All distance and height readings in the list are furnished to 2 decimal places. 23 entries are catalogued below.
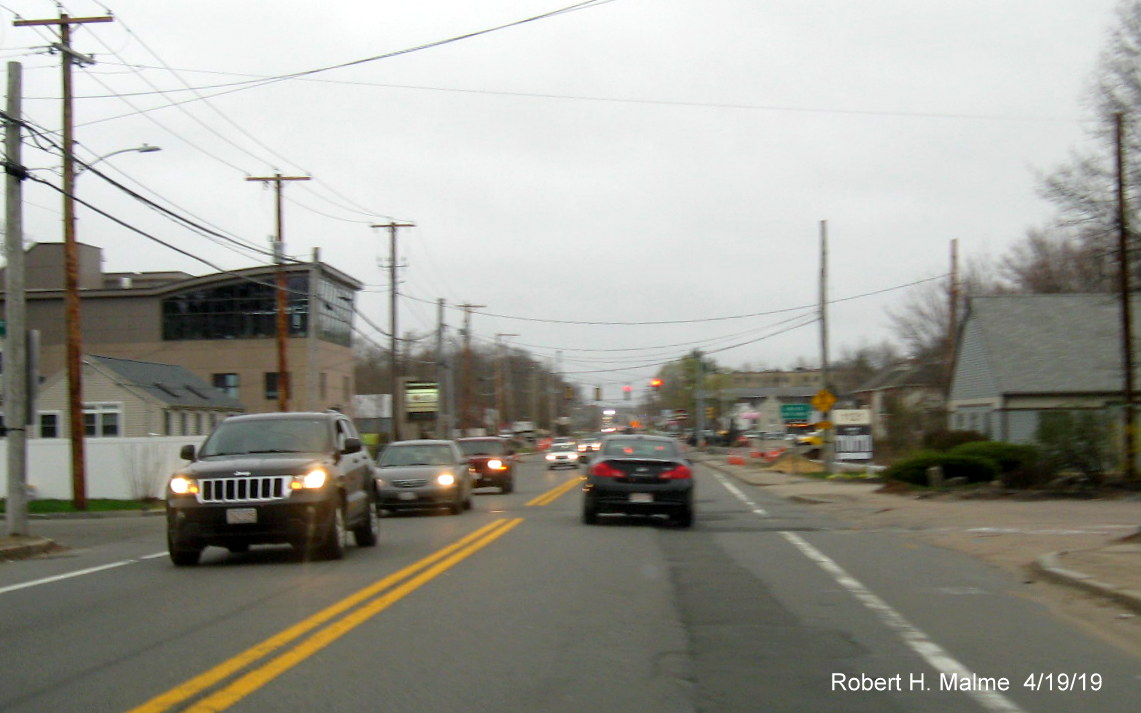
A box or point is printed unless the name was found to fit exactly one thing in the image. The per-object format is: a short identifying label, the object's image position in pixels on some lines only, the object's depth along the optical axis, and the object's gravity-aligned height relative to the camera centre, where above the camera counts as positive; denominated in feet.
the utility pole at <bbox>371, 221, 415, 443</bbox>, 166.20 +10.10
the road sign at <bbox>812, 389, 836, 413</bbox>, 128.77 -1.97
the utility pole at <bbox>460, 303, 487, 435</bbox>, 237.25 +5.86
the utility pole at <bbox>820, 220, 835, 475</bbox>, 132.57 +2.84
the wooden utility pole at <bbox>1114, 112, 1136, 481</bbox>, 89.56 +6.45
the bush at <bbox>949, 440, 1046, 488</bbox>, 95.30 -6.68
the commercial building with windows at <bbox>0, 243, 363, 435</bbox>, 228.22 +12.72
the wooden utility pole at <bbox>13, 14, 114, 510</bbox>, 81.44 +8.36
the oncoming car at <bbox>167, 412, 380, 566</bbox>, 42.57 -3.79
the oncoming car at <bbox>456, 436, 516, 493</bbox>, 106.22 -7.20
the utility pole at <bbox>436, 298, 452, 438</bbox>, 200.04 +1.74
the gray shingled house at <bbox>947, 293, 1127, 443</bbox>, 128.16 +2.19
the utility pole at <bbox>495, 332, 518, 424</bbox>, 336.45 +1.94
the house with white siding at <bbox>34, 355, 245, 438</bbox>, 163.84 -1.40
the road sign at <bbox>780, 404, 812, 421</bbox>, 239.50 -6.12
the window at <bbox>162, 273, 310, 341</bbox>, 229.04 +15.31
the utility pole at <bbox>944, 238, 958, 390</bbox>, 153.28 +10.04
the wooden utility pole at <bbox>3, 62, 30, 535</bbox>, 58.85 +3.80
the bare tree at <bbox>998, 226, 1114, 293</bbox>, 185.39 +18.34
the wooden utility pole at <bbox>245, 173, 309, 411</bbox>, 121.90 +8.87
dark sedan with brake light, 62.85 -5.39
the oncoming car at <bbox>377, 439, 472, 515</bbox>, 74.79 -5.95
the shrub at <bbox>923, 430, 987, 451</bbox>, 122.11 -6.18
